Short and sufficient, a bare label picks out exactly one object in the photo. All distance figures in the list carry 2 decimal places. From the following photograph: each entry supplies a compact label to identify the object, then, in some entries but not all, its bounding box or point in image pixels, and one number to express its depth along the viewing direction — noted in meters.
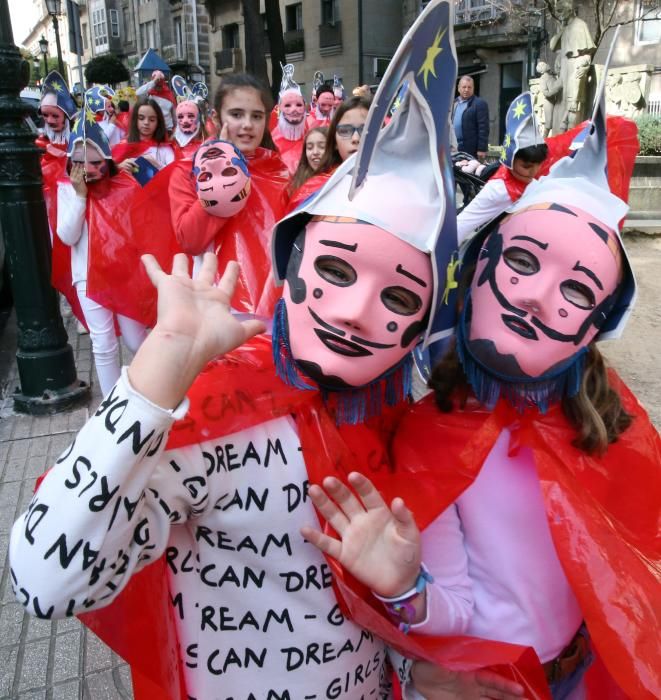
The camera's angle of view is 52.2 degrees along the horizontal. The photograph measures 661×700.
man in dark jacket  9.53
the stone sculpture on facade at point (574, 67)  9.81
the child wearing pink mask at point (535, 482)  1.22
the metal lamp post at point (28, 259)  4.02
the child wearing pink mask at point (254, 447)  0.96
